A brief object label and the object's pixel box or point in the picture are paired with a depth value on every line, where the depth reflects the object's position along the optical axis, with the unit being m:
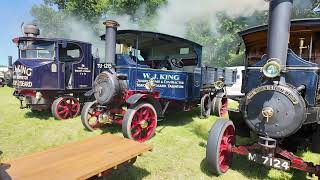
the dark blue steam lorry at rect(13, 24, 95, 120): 8.15
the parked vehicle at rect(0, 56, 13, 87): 19.86
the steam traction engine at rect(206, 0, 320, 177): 3.82
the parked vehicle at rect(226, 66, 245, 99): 17.62
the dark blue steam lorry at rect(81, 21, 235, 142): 6.20
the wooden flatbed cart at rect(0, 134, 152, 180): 3.04
